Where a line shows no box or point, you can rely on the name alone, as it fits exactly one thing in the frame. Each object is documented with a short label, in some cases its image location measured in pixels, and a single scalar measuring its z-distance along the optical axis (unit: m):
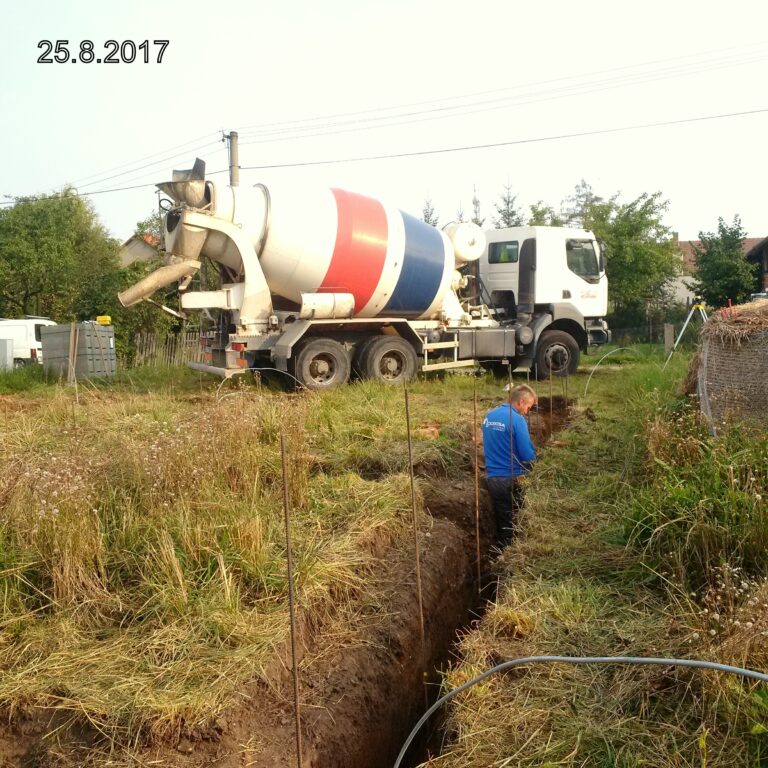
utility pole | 17.14
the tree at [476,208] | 39.94
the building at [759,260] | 28.12
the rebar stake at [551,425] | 8.74
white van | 18.00
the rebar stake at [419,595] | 3.67
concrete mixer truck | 9.95
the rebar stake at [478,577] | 4.70
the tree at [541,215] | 30.73
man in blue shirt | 5.64
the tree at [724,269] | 24.23
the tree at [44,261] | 25.91
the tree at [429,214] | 38.09
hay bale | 5.52
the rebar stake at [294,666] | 2.56
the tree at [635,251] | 26.62
